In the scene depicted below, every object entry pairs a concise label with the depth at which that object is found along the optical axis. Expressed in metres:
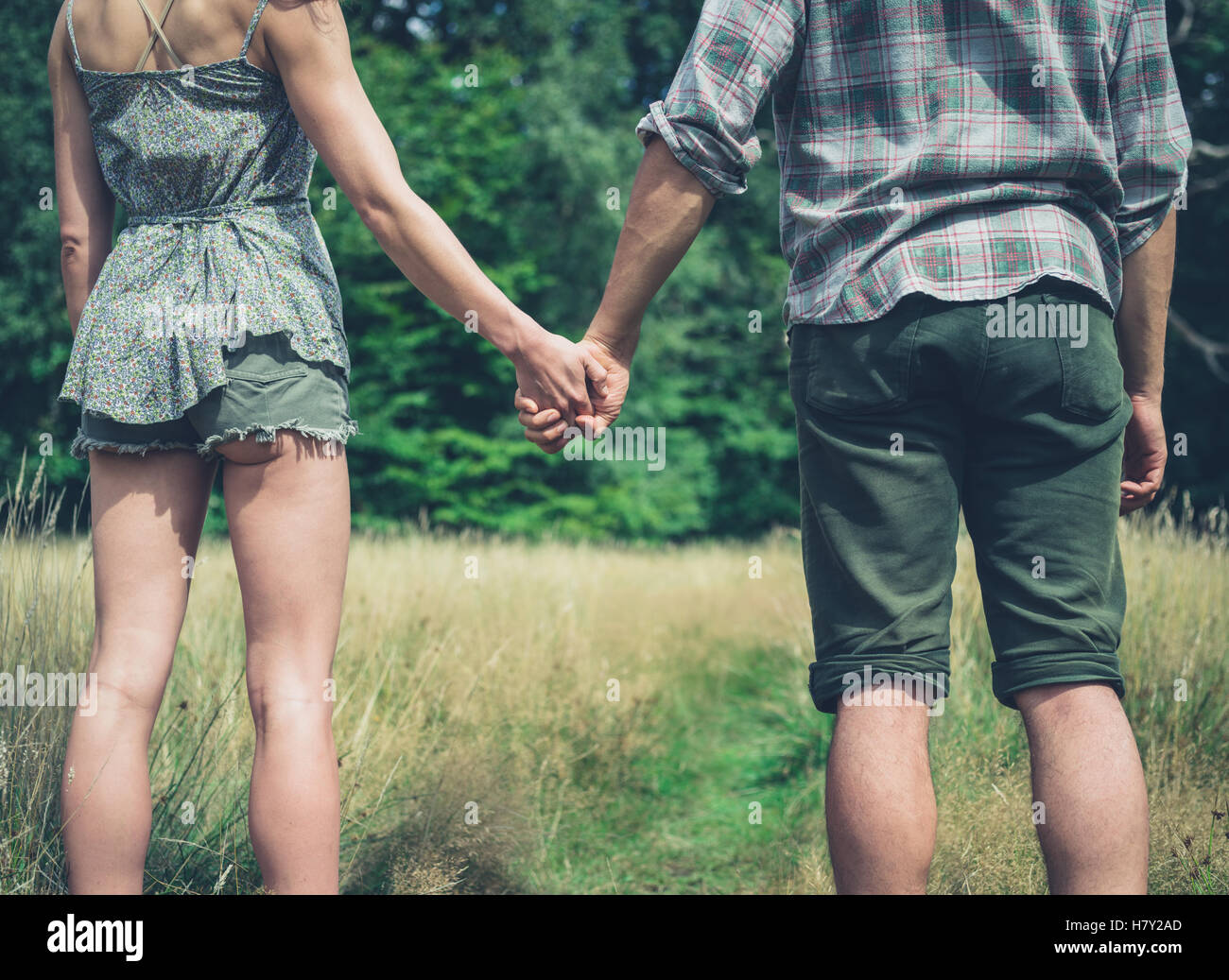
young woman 1.78
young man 1.67
